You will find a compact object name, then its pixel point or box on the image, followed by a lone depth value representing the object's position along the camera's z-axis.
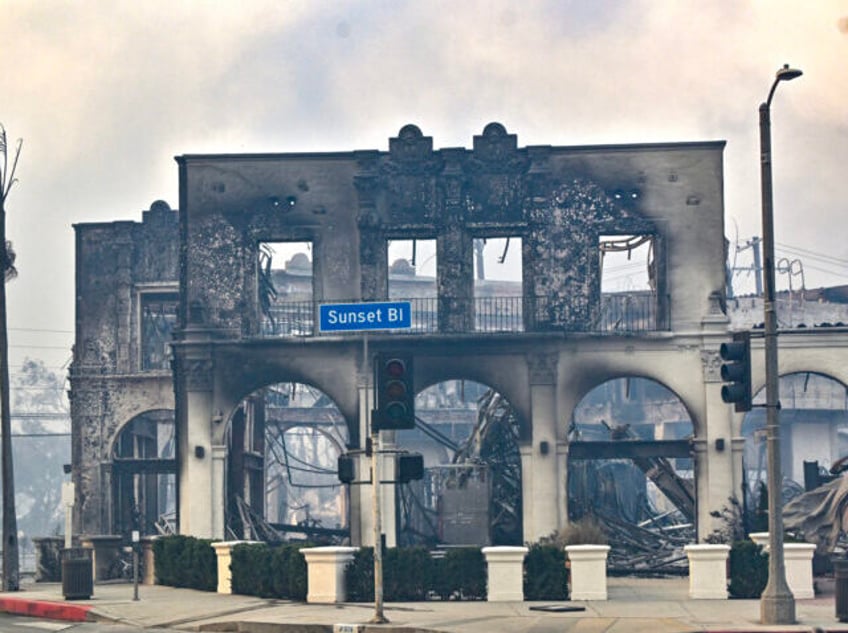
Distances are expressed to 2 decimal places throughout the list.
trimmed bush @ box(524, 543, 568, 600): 28.44
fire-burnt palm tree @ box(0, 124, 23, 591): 34.09
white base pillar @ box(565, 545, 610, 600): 28.34
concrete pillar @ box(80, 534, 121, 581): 39.56
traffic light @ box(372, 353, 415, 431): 23.56
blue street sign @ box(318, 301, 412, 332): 24.23
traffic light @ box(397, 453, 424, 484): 23.91
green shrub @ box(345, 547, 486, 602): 28.80
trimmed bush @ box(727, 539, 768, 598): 28.56
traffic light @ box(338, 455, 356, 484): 24.22
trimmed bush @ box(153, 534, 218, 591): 32.28
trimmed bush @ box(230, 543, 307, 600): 29.28
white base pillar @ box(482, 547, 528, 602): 28.41
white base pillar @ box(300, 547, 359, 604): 28.52
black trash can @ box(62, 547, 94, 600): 30.44
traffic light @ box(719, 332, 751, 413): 23.66
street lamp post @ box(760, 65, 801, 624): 23.41
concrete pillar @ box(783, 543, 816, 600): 27.83
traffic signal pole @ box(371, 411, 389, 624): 23.67
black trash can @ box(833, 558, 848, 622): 23.56
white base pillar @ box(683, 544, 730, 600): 28.34
